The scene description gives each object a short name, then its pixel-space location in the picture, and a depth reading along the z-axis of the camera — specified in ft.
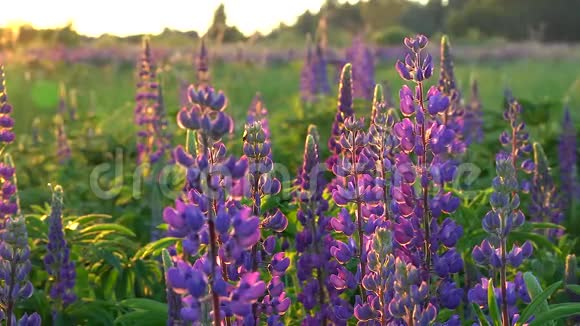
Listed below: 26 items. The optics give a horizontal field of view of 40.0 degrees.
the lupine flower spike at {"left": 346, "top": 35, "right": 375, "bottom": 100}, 23.08
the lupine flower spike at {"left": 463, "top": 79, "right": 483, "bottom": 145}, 18.70
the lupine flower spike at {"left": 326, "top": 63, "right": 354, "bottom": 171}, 10.57
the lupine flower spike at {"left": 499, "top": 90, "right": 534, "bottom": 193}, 11.95
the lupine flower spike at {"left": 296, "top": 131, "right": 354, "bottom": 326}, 8.25
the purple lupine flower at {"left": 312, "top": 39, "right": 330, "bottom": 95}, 24.56
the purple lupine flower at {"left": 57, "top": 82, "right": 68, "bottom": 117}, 26.31
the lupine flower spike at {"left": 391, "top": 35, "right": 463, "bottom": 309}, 7.31
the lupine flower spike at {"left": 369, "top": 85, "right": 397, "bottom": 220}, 7.86
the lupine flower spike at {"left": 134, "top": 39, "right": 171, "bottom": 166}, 17.10
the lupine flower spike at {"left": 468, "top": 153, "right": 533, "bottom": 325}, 6.66
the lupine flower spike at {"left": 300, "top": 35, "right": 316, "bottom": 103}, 24.45
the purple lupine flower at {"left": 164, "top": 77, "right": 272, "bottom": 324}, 5.15
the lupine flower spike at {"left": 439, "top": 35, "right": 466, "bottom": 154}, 13.27
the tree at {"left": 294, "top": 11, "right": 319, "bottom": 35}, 197.30
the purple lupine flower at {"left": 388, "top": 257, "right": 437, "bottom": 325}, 6.01
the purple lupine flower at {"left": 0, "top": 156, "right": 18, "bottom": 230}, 10.17
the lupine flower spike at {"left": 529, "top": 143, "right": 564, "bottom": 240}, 12.38
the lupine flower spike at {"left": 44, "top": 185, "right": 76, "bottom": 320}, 9.19
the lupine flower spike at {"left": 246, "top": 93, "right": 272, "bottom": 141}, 15.38
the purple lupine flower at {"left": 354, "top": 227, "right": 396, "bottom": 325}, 6.53
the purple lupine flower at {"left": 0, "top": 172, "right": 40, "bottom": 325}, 7.37
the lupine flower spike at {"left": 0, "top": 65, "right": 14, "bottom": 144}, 10.78
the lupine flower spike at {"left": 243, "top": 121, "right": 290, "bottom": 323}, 7.11
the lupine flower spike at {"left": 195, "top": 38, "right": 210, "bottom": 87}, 18.92
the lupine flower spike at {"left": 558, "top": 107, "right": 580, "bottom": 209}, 16.34
